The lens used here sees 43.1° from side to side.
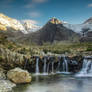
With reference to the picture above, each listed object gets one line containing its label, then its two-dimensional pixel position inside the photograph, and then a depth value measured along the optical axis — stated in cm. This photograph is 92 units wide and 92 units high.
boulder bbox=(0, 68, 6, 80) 2237
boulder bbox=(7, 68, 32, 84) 2107
